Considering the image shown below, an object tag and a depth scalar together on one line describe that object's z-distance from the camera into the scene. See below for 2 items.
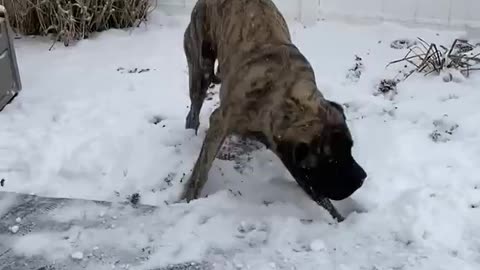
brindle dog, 2.96
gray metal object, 4.42
